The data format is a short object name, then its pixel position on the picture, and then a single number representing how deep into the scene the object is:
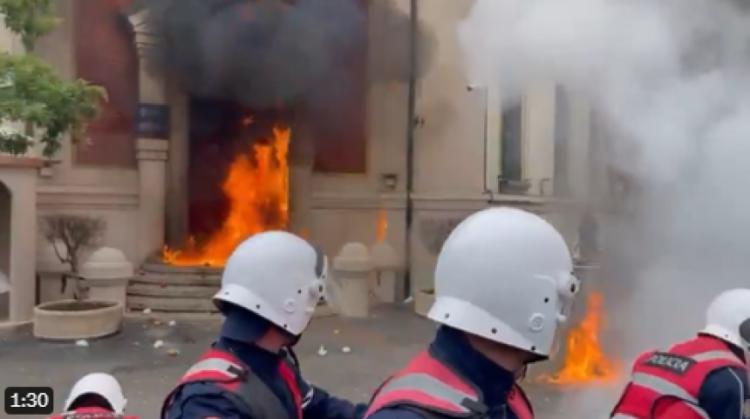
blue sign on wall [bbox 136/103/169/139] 12.76
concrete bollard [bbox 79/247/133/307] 11.19
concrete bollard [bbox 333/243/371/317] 11.95
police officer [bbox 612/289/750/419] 2.71
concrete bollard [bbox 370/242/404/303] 13.49
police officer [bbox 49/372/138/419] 3.17
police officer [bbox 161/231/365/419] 2.38
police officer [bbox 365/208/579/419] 1.77
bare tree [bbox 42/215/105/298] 11.54
